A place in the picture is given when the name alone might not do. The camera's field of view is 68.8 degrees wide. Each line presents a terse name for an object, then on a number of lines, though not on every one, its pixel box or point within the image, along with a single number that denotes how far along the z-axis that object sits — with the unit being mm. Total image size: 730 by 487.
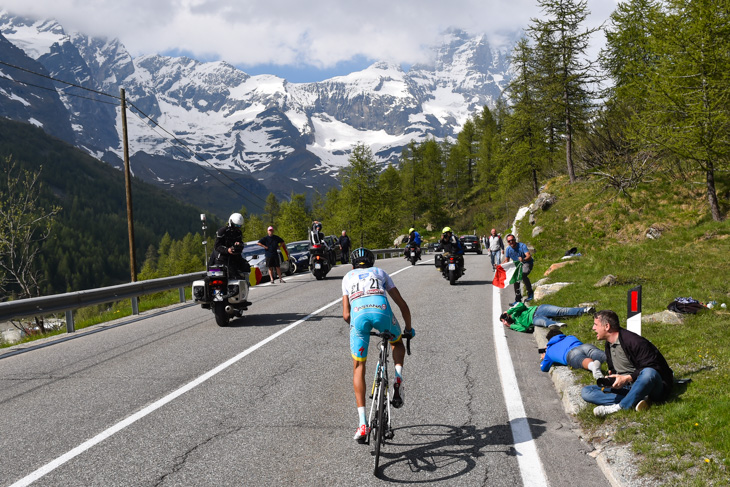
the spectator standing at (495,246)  17156
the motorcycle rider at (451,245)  17547
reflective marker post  6020
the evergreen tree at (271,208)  117562
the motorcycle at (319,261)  19875
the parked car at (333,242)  30373
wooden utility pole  19766
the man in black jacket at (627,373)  4875
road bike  4187
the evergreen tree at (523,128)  39969
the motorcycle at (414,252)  26328
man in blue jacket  6038
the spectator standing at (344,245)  29891
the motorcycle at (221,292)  10391
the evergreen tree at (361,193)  53156
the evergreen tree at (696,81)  16688
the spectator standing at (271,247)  18281
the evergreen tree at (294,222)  86875
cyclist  4570
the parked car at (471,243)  43688
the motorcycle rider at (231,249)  10383
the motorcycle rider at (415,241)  24406
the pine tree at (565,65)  33469
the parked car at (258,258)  21328
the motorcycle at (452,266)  17234
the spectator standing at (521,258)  12992
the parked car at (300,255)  24922
